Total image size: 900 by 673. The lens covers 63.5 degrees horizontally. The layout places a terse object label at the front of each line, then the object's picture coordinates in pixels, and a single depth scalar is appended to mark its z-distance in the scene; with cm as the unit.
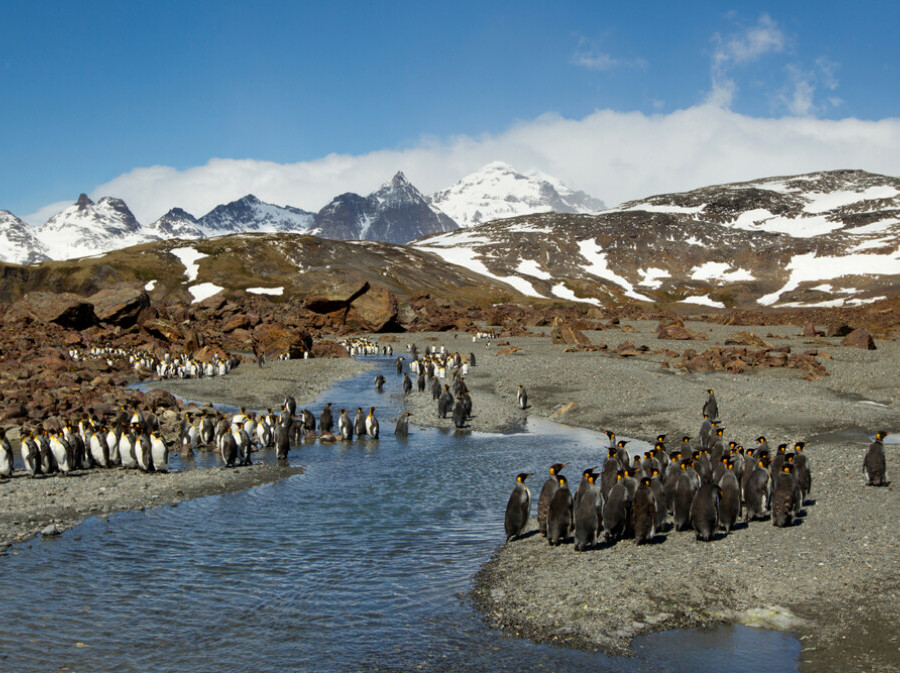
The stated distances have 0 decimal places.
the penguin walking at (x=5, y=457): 1727
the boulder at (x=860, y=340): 4394
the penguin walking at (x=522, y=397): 2822
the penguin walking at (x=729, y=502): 1219
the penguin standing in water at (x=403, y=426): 2317
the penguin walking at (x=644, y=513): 1167
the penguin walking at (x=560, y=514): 1205
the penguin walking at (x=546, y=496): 1241
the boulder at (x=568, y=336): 4969
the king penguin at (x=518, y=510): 1259
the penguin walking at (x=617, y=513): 1199
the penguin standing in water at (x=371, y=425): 2319
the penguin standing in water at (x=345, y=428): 2288
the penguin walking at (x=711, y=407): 2267
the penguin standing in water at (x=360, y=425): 2341
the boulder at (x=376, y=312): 6875
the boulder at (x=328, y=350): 5041
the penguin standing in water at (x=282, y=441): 1973
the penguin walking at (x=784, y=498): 1199
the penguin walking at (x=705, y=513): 1177
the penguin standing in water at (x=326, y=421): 2427
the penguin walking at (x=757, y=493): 1268
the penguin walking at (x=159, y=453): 1812
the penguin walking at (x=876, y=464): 1430
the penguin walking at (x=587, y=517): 1180
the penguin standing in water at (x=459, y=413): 2459
